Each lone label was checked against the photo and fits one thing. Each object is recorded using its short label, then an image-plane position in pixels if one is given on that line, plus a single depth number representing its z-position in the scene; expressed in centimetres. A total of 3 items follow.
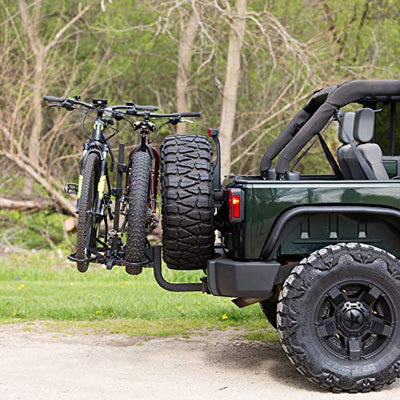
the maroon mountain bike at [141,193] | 549
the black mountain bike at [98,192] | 556
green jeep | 495
